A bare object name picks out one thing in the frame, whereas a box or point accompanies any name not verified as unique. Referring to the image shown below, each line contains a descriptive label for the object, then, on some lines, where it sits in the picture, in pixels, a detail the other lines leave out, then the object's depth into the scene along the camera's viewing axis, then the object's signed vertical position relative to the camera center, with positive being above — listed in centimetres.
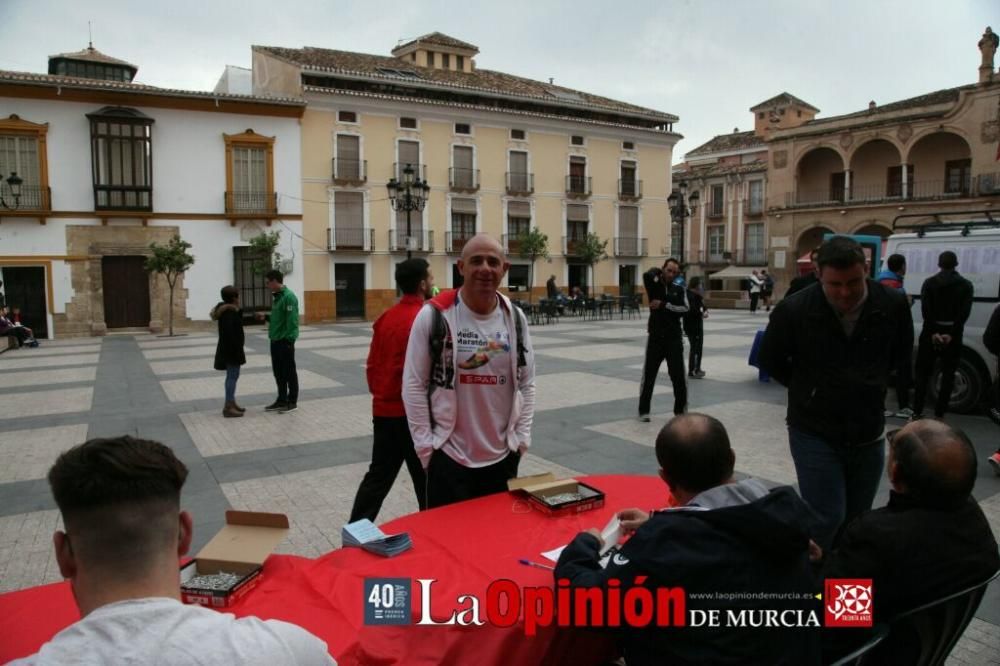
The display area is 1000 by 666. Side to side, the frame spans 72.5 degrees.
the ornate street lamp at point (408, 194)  1953 +314
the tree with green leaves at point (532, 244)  2945 +191
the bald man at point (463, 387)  306 -44
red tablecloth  174 -85
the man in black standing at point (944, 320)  675 -36
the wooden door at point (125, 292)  2317 +1
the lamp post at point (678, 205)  2448 +314
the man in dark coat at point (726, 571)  164 -70
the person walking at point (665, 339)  727 -56
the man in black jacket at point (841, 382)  292 -42
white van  742 +4
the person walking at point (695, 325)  984 -55
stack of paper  218 -81
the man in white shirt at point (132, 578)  107 -48
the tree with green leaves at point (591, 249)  3120 +178
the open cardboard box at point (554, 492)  253 -79
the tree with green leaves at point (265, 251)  2366 +140
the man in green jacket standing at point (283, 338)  815 -57
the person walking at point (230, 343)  793 -60
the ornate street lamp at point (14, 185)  2008 +330
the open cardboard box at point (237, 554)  190 -79
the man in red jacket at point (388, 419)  387 -74
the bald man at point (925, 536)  187 -71
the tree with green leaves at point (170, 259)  2092 +101
